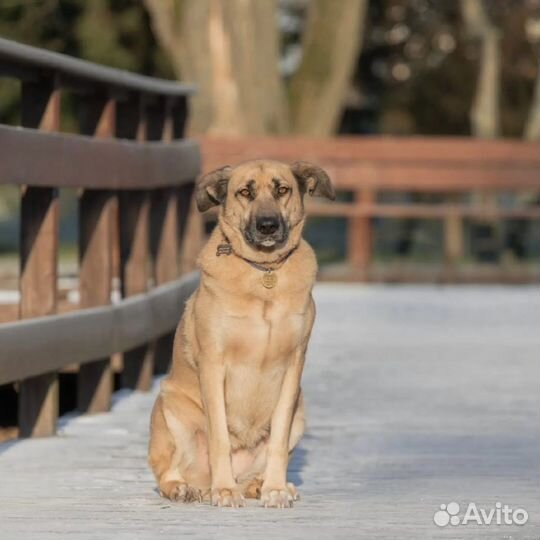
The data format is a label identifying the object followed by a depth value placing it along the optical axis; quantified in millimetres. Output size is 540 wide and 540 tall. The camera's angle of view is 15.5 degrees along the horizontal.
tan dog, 6523
